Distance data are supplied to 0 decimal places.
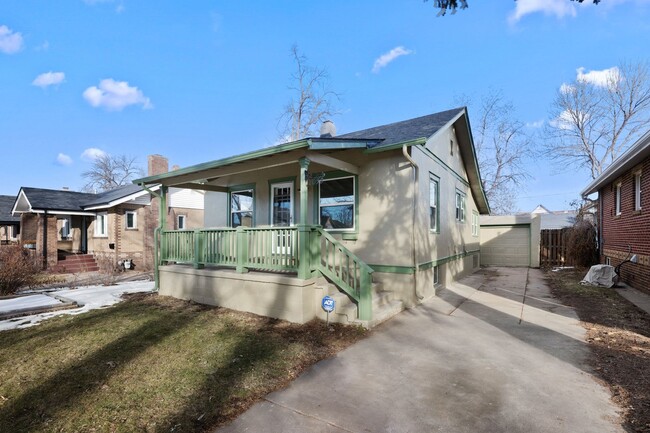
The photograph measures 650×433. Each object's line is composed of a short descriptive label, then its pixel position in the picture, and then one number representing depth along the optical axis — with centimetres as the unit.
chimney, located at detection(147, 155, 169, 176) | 1834
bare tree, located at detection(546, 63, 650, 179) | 2439
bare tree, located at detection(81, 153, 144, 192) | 3778
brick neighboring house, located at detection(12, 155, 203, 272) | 1634
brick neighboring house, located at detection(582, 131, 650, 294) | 853
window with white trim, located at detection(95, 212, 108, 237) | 1755
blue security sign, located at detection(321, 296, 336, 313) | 566
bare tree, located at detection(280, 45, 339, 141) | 2298
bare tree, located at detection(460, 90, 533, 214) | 2748
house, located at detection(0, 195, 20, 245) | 2125
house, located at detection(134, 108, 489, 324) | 610
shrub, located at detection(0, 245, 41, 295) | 924
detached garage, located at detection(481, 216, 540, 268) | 1646
